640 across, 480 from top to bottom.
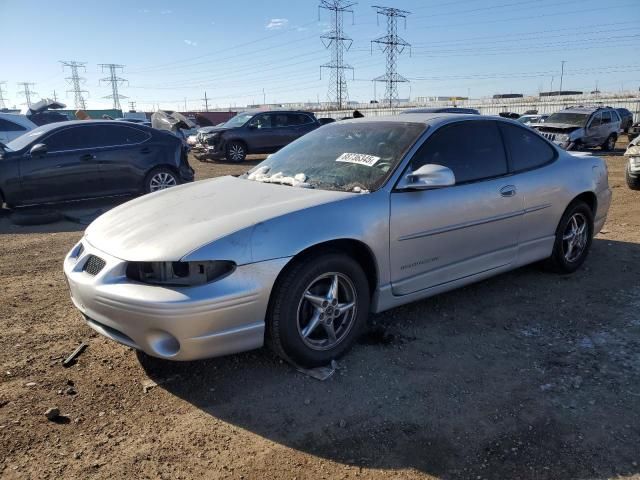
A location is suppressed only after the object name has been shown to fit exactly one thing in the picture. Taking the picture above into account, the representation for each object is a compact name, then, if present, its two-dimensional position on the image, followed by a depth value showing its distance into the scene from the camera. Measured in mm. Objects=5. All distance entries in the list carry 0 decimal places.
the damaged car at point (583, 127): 18375
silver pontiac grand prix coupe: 2758
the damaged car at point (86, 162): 7961
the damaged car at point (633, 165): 10055
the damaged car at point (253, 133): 16828
